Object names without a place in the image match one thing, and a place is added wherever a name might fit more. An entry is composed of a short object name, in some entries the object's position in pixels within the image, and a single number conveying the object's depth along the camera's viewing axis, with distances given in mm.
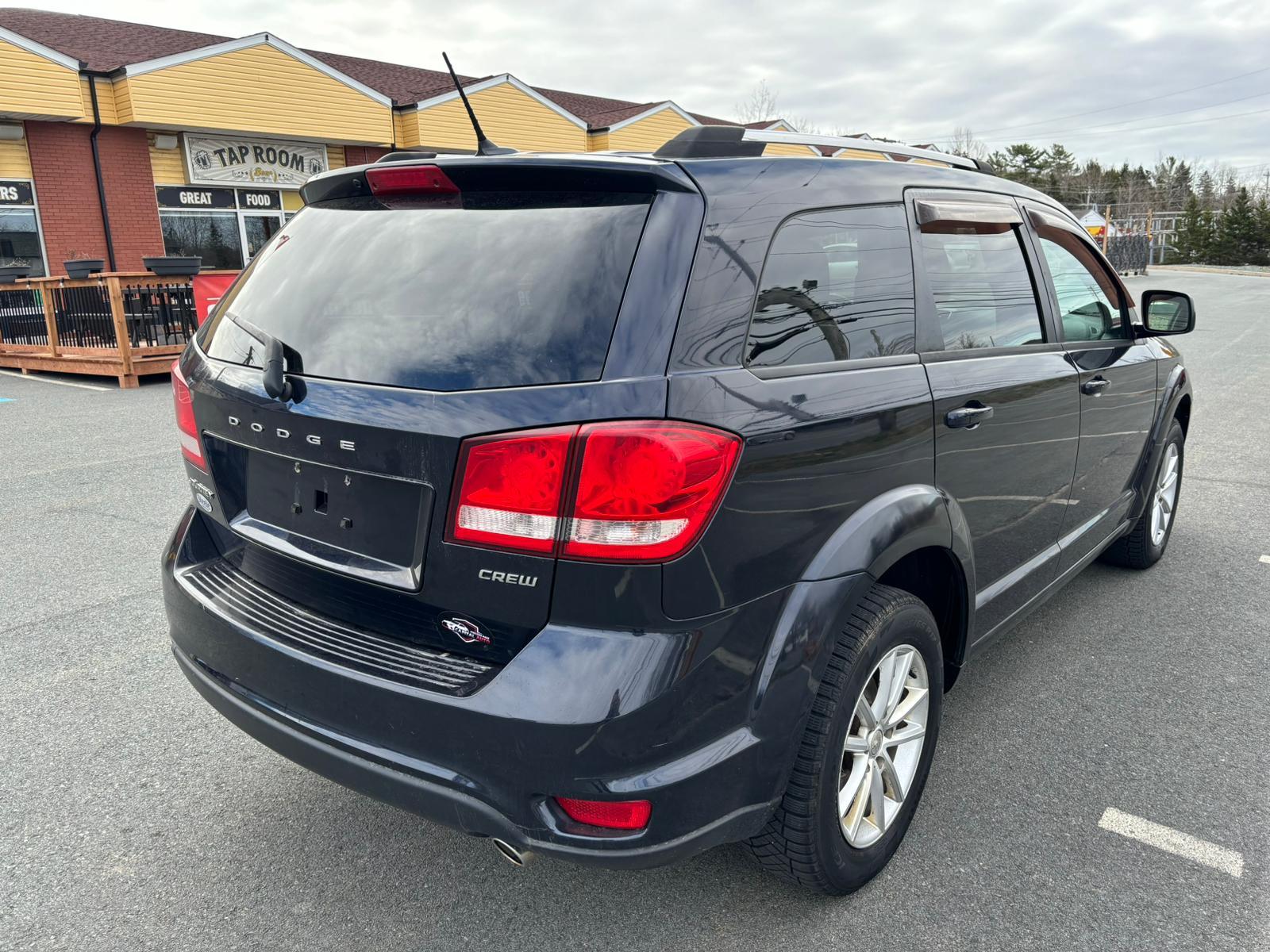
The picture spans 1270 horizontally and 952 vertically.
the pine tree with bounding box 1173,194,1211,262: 66750
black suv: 1822
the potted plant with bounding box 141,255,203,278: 12625
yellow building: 17500
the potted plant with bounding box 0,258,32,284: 17095
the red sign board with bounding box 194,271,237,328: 12586
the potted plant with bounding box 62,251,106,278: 13727
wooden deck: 12047
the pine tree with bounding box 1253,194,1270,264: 63156
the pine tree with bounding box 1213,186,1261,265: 63500
